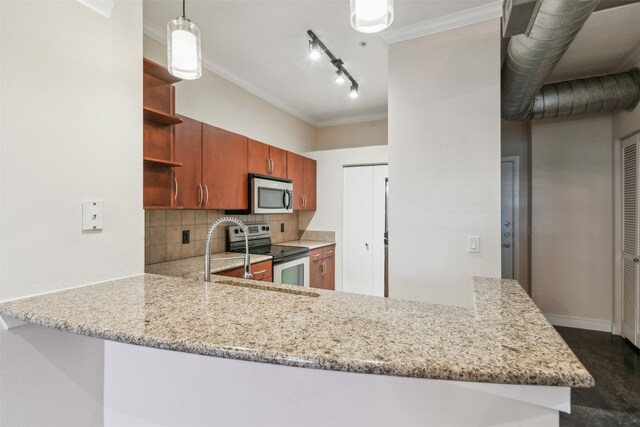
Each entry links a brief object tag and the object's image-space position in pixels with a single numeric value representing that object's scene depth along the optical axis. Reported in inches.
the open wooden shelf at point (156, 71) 70.2
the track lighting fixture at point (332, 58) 96.7
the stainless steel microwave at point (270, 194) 118.8
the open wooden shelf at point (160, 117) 71.7
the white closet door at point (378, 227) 150.0
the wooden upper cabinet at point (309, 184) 158.1
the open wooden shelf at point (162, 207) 75.8
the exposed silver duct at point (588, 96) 104.1
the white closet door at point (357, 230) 153.9
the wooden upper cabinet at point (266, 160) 121.3
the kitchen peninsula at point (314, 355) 24.4
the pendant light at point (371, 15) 40.7
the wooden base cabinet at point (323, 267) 140.2
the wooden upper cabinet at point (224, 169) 99.5
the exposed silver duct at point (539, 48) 58.7
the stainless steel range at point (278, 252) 116.9
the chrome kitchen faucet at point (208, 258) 56.7
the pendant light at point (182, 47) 46.0
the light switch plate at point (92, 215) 48.8
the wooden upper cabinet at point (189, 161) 89.6
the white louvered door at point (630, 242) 105.9
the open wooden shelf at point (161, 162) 73.0
